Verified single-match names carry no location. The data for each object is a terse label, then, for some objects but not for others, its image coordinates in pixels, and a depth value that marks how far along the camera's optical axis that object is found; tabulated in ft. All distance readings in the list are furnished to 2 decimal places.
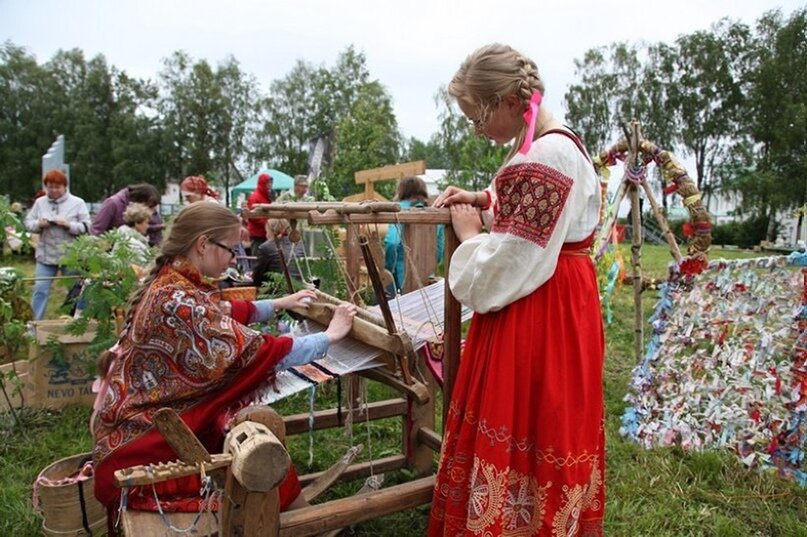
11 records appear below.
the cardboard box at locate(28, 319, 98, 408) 12.79
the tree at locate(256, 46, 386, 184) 103.55
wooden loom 4.70
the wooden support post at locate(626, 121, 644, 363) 15.10
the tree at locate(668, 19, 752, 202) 102.12
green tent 60.06
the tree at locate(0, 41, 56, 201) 95.91
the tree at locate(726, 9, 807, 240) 86.53
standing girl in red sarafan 5.13
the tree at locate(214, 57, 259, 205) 106.83
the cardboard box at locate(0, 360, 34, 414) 12.60
